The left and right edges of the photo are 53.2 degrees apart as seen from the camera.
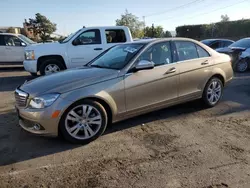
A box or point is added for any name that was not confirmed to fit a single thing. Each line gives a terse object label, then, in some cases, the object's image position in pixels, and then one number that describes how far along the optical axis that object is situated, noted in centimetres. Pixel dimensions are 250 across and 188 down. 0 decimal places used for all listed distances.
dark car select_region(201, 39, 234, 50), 1309
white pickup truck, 862
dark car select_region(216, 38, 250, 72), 998
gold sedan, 365
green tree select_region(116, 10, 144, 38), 4944
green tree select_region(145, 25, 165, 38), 4516
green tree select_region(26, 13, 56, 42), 5344
